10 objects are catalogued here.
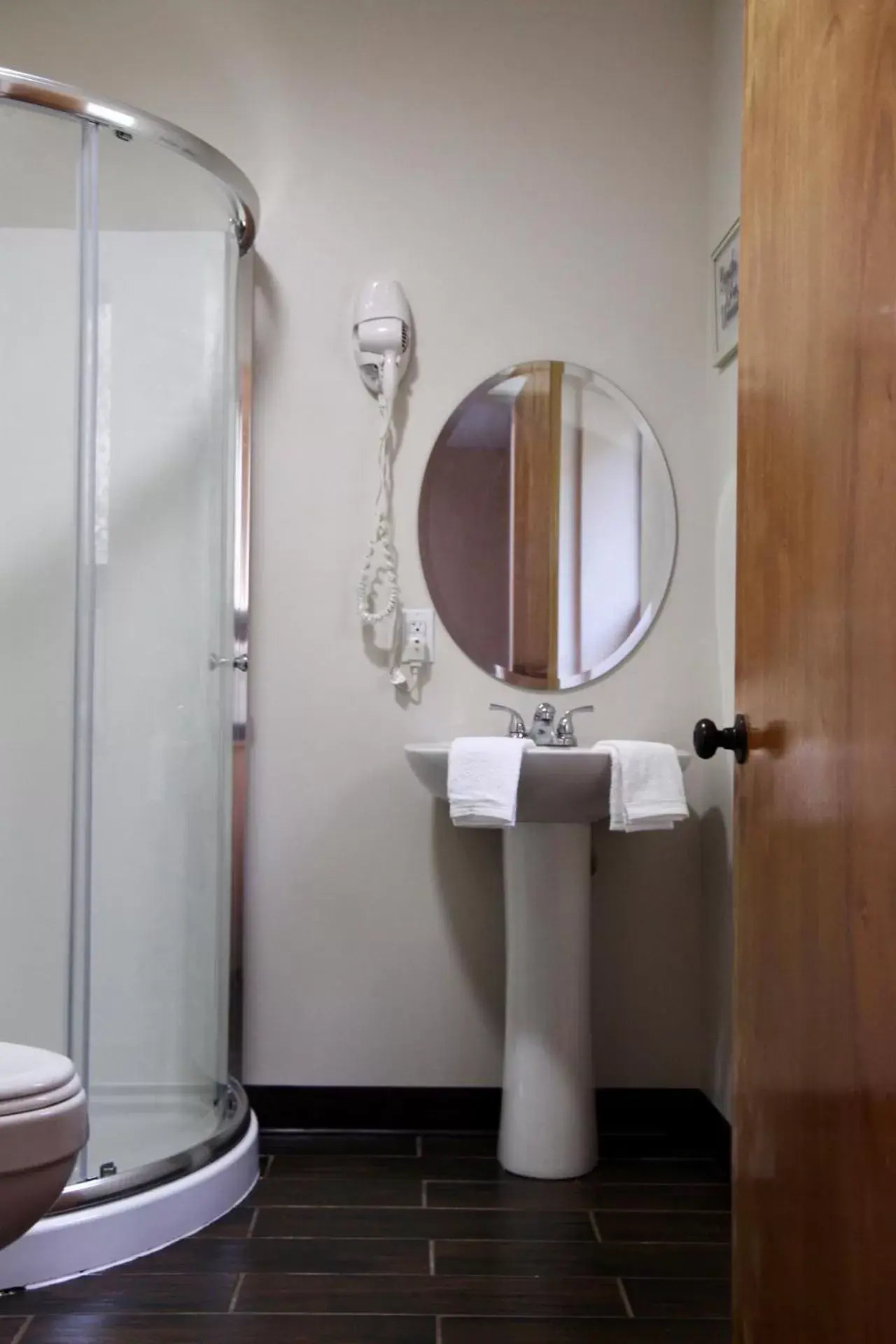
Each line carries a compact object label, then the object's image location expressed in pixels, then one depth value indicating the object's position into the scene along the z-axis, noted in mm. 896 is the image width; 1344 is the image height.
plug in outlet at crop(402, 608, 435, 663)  2730
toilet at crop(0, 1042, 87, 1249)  1229
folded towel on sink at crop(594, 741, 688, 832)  2254
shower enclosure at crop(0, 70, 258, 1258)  2154
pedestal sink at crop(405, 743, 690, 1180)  2402
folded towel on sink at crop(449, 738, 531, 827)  2219
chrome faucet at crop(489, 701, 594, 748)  2594
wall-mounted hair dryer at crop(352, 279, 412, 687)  2691
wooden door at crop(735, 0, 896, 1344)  908
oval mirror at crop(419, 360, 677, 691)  2756
